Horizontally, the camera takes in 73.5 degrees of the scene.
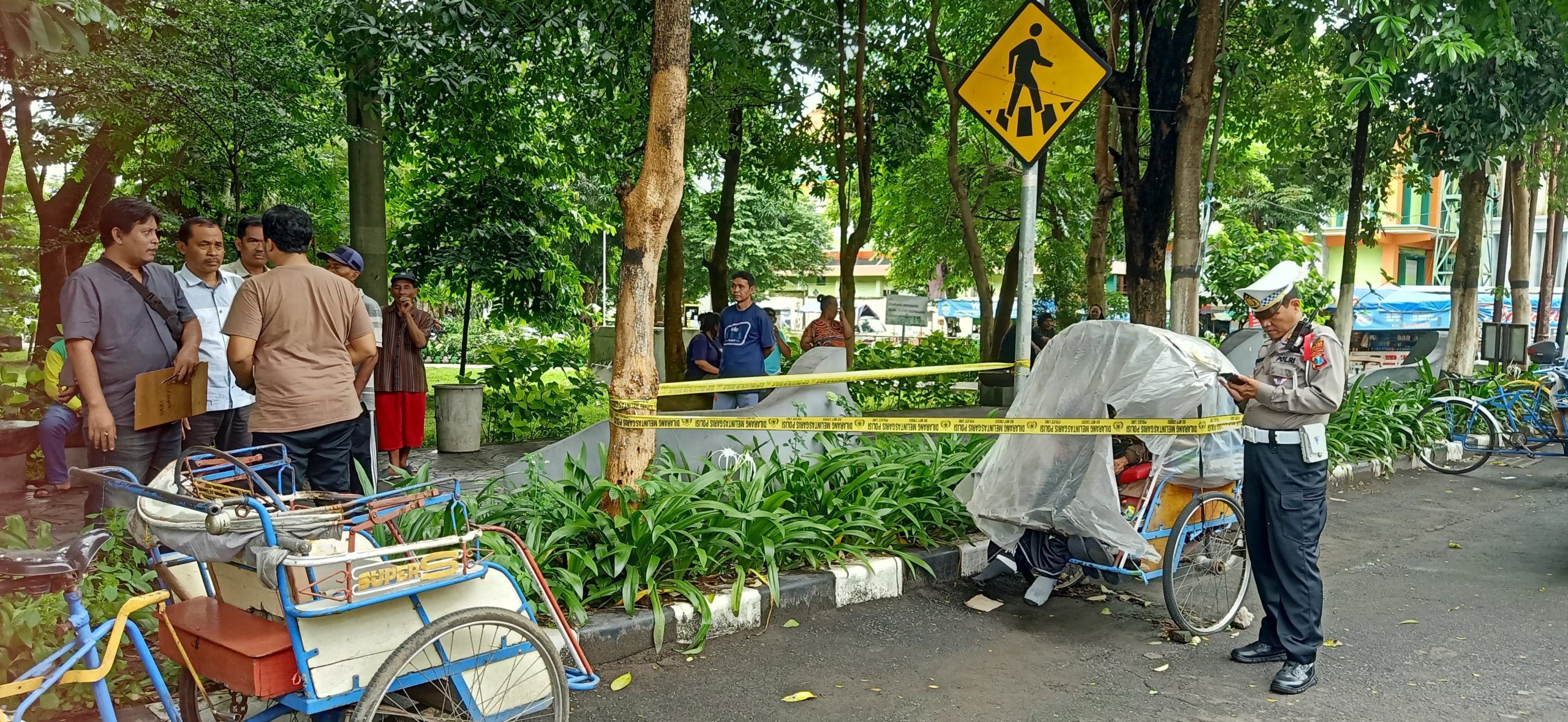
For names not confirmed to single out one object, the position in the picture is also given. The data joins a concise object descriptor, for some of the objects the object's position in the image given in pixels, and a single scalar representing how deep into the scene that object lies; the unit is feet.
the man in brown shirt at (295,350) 14.17
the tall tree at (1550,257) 56.08
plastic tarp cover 16.21
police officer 14.51
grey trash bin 29.71
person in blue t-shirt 28.78
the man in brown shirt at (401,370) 23.25
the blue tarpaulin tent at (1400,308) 87.86
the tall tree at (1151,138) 30.89
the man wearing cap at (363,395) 20.27
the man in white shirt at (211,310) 16.96
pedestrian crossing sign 20.90
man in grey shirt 14.34
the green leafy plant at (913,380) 49.80
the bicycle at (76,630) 8.00
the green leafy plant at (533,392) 34.19
